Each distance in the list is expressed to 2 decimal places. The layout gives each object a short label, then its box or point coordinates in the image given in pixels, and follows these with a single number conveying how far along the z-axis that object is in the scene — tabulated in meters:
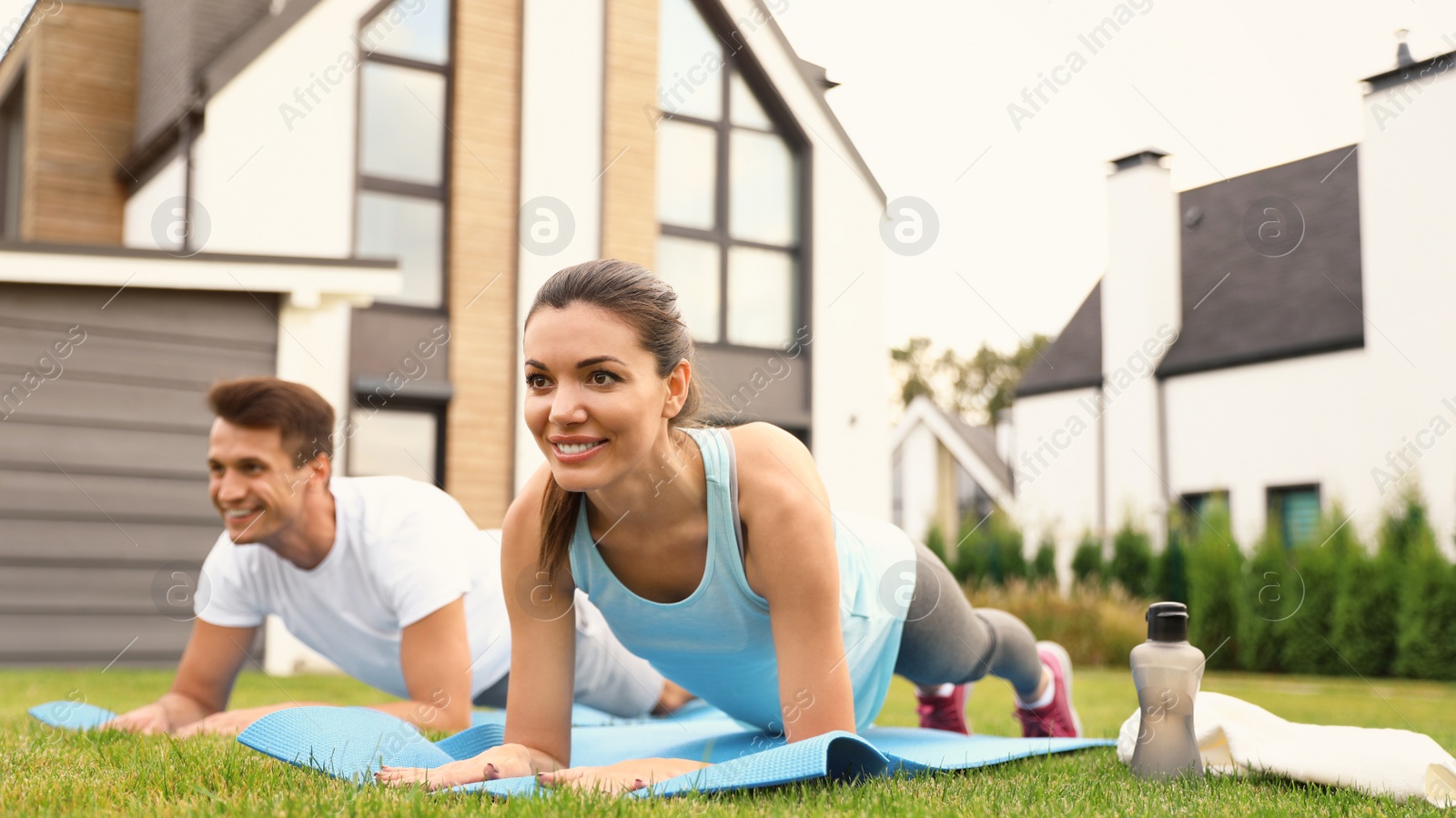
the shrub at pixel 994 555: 16.06
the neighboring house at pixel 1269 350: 13.23
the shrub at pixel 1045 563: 15.52
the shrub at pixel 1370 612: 11.80
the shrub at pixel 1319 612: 12.16
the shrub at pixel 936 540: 17.42
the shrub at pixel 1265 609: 12.51
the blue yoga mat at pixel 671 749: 2.41
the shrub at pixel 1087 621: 12.80
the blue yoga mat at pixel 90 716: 3.85
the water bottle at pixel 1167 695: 2.80
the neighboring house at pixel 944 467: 24.59
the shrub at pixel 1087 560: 14.91
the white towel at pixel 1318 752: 2.66
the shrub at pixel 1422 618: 11.45
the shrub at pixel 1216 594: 12.91
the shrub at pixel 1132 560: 14.44
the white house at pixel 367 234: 8.16
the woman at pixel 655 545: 2.50
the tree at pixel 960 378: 36.06
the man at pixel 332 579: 3.80
